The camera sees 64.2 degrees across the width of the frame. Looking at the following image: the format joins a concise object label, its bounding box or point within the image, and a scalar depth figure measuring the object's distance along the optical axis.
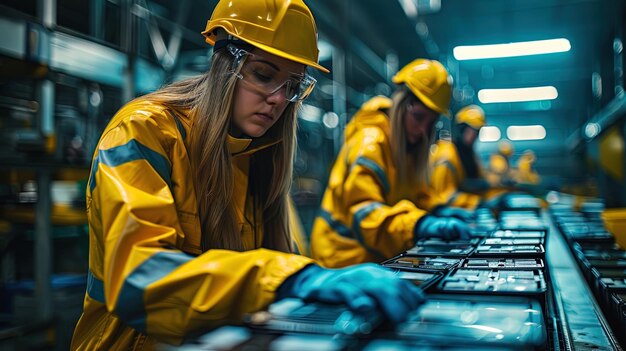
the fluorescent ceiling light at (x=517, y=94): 7.89
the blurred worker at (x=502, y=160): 11.62
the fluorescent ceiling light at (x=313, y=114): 4.90
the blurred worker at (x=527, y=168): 13.05
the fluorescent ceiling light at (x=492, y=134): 12.81
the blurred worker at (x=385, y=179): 2.02
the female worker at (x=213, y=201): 0.81
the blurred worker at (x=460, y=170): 4.28
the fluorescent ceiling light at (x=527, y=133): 13.84
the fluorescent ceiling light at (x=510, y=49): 5.44
